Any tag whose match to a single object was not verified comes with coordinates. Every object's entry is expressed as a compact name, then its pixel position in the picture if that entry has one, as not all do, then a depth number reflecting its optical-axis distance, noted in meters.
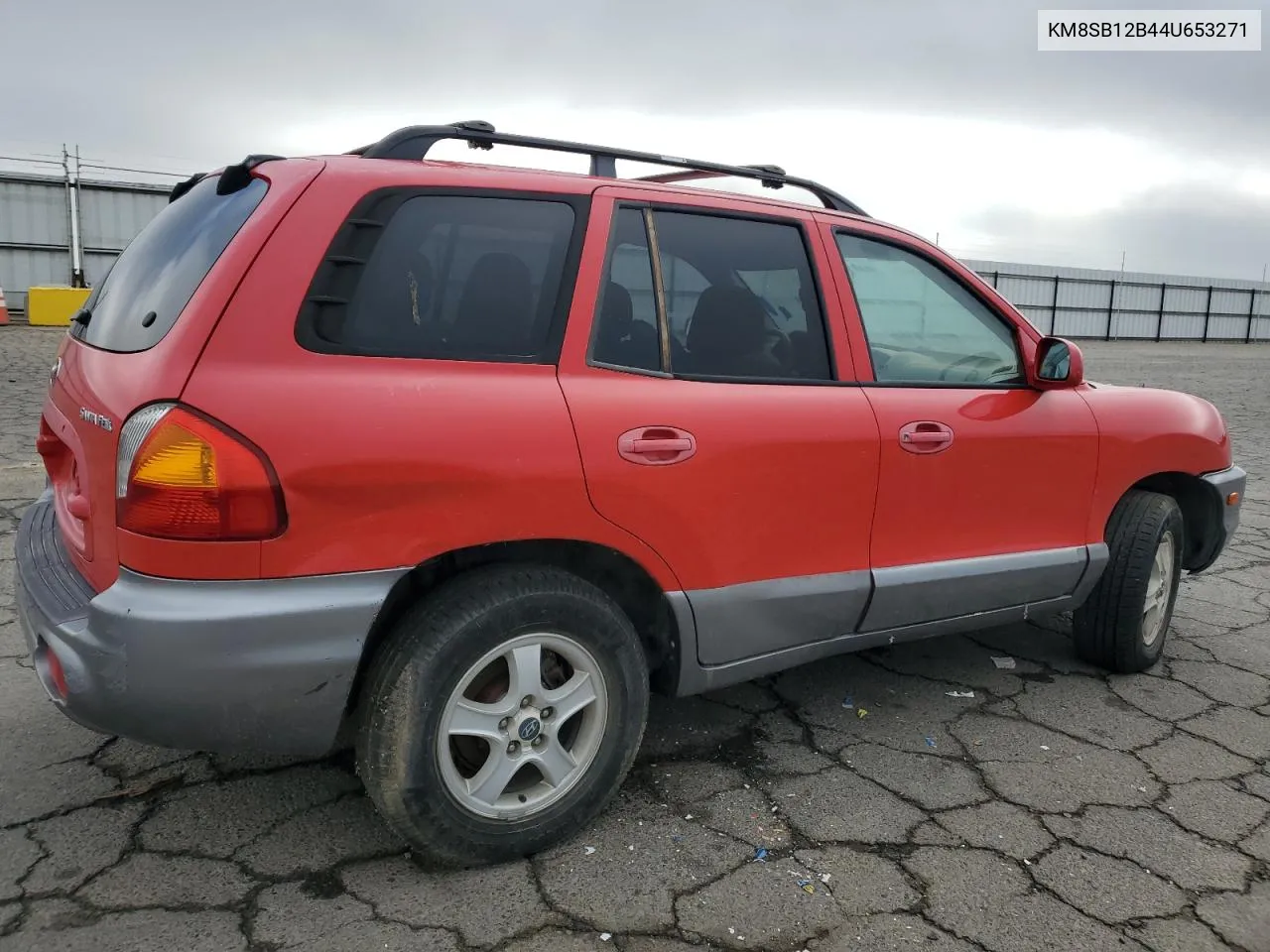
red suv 2.00
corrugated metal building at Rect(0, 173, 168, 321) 20.47
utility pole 20.58
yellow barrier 18.86
